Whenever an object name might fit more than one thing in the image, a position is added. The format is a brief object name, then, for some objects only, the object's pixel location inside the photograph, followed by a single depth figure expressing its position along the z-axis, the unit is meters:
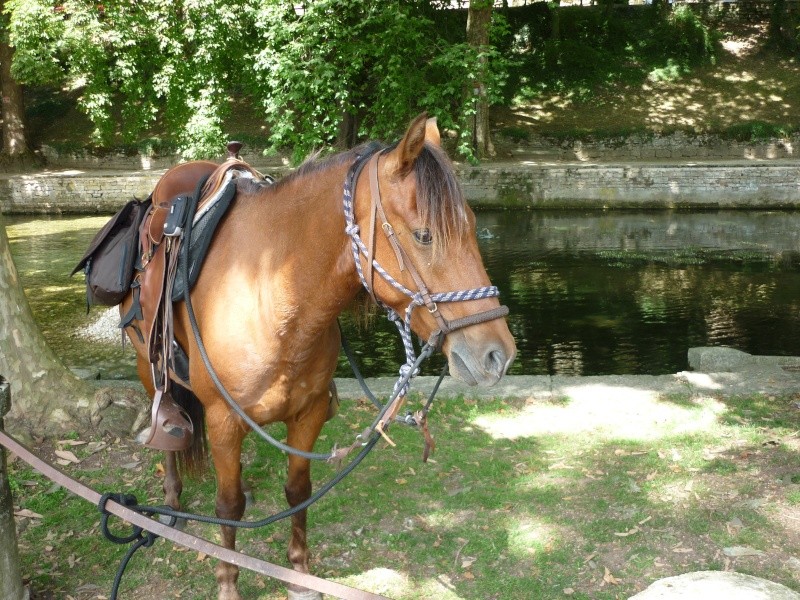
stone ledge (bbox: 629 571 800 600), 2.84
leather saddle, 3.59
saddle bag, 4.15
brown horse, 2.61
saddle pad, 3.47
